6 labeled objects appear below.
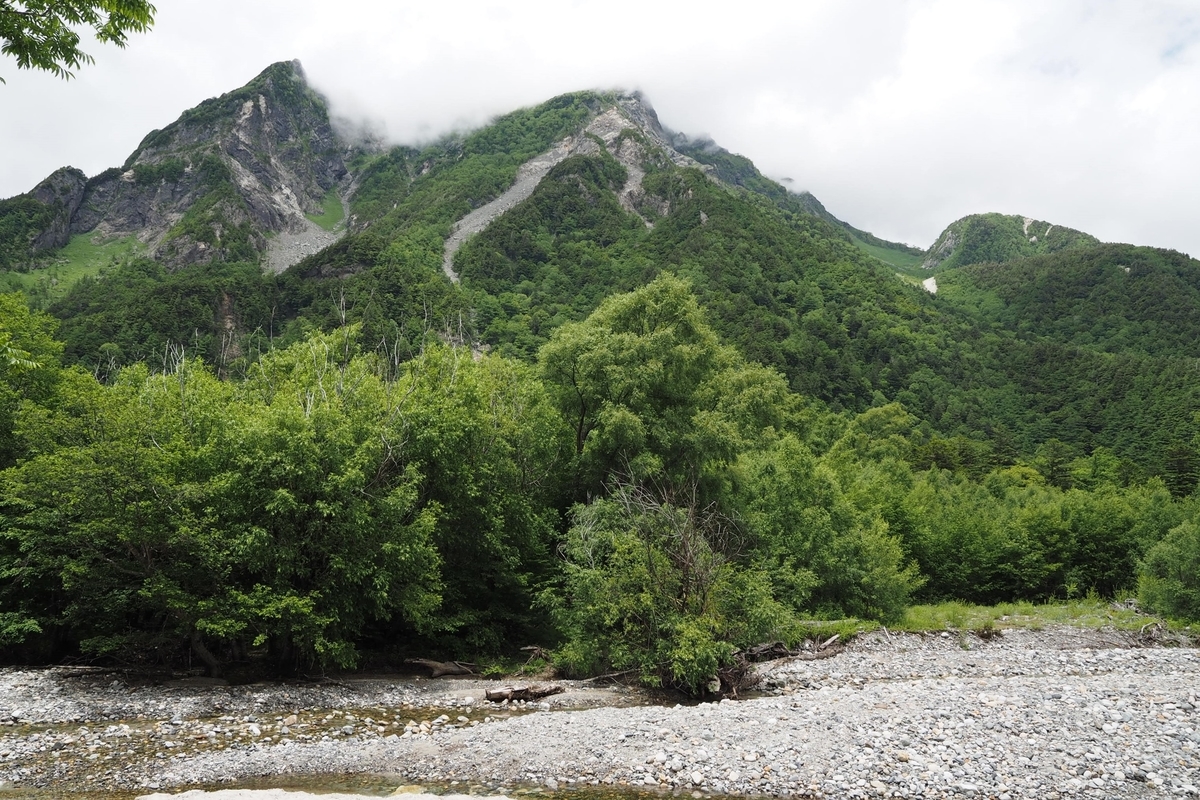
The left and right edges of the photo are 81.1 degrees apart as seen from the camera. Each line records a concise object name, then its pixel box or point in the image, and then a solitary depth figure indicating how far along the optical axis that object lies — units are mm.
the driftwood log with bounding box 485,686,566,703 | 21266
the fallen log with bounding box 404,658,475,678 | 26062
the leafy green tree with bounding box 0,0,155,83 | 8820
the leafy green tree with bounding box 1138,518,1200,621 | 35562
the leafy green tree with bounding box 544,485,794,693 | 20984
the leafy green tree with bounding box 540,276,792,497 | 30281
